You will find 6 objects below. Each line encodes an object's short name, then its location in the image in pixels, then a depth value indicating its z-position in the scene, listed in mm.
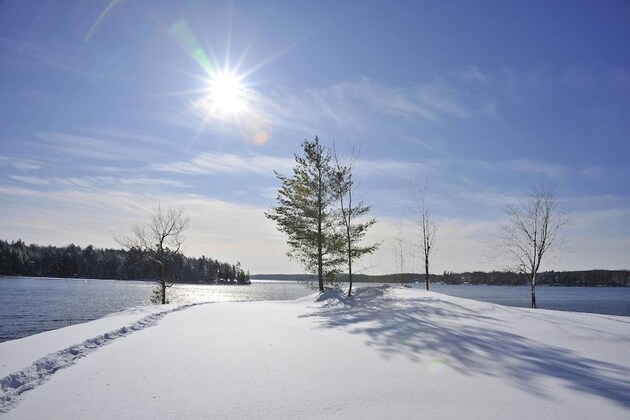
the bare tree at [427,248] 26531
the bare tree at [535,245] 23469
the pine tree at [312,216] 25594
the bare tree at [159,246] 29997
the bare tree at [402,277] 37888
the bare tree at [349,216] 23844
